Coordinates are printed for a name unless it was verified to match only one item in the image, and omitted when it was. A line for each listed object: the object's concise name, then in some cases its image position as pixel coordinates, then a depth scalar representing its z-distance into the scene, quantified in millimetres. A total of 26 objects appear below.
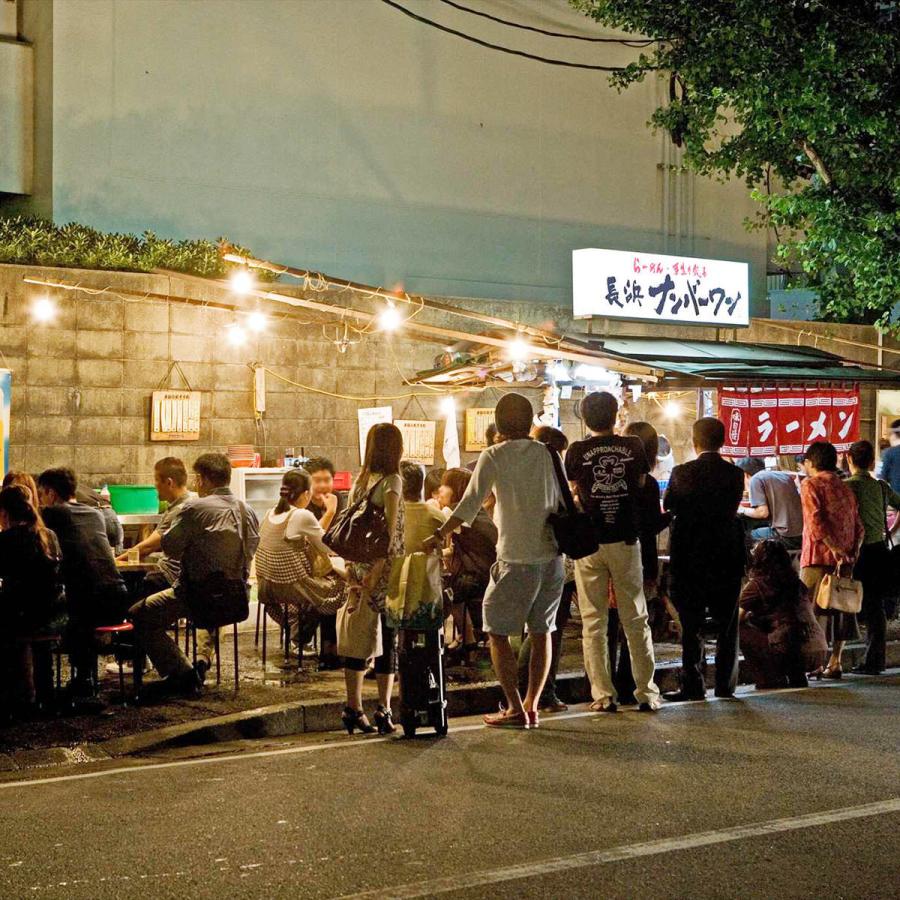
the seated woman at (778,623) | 10656
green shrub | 13578
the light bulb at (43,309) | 13281
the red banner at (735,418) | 16406
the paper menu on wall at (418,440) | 15906
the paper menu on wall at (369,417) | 15453
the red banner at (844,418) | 17047
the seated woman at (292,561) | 10695
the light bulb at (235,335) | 14531
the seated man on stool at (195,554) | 9797
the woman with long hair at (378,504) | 8336
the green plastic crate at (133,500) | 13531
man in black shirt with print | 8969
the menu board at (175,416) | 14008
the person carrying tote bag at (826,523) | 11078
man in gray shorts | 8508
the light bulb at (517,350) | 14133
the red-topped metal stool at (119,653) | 9820
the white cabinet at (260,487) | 14148
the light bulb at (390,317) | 14201
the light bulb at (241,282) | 13312
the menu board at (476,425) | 16391
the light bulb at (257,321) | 14305
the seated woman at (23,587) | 9305
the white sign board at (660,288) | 17297
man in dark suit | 9688
